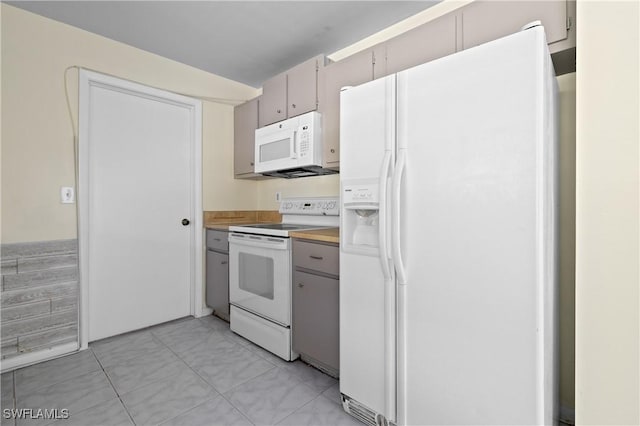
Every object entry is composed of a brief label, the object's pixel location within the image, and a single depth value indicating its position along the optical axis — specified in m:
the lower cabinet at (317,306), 1.88
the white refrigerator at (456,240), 1.07
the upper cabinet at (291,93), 2.44
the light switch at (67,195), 2.28
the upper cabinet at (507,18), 1.39
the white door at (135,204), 2.48
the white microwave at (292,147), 2.38
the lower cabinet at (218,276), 2.83
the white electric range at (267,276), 2.18
